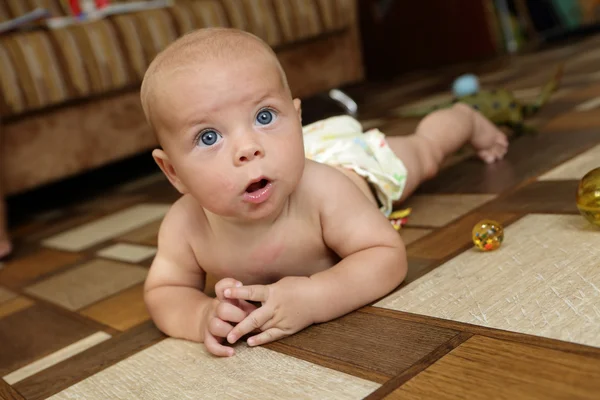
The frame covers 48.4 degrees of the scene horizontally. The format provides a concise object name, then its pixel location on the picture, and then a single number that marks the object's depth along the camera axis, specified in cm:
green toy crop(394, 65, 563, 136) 129
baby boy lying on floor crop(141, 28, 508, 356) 61
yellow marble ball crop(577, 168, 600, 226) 69
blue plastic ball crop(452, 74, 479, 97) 196
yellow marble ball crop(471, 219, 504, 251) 71
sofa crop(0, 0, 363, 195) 168
